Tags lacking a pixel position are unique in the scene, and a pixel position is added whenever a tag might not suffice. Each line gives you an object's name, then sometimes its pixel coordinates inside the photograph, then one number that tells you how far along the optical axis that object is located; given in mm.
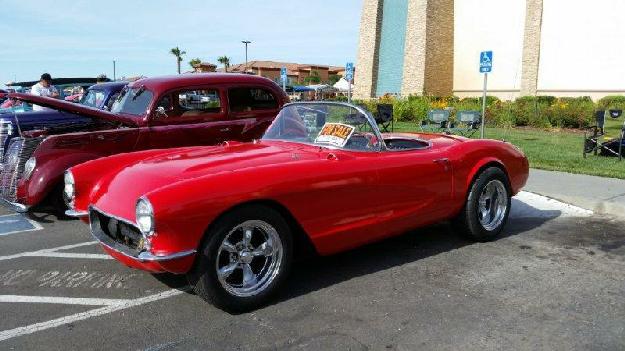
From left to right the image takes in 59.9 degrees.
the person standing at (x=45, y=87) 11875
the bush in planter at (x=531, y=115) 18578
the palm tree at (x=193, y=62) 84725
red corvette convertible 3299
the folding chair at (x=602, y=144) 10275
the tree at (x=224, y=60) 92962
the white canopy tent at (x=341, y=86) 47391
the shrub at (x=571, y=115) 17766
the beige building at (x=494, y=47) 25312
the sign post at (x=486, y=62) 12211
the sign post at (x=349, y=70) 18481
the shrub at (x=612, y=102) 21719
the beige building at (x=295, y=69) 100500
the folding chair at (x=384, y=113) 16469
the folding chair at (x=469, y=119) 14180
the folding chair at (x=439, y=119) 14798
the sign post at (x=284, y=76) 23641
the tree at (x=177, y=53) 82375
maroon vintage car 5836
